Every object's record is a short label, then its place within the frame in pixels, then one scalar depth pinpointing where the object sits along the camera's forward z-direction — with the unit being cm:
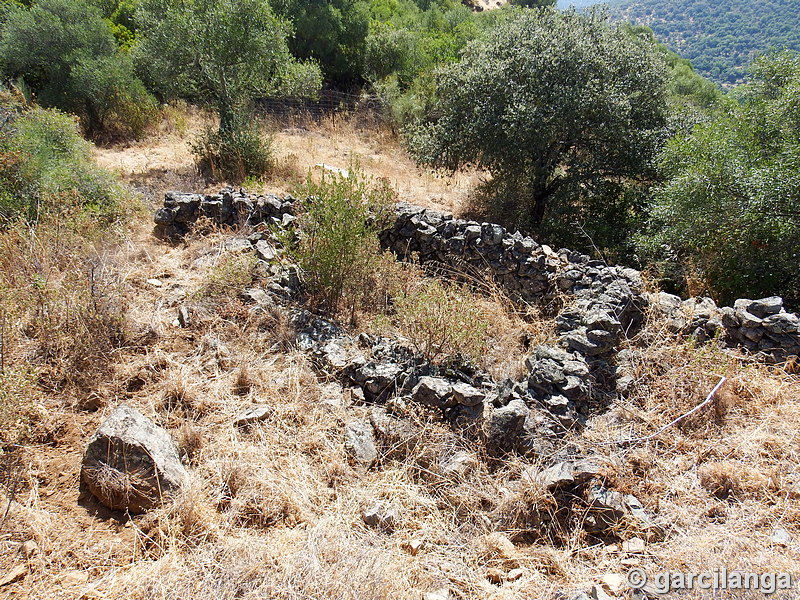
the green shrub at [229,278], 495
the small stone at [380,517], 290
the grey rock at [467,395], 361
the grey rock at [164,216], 664
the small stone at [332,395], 376
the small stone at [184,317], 450
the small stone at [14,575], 228
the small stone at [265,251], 565
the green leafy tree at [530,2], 3951
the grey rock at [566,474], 307
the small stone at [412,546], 279
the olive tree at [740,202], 483
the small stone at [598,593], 250
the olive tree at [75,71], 1108
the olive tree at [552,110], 732
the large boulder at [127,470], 274
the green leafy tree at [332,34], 1731
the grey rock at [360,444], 334
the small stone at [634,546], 278
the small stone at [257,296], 482
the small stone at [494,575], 272
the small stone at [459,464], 329
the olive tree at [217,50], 884
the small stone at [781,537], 268
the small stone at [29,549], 241
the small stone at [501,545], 282
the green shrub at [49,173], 577
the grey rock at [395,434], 343
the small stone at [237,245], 593
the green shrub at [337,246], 486
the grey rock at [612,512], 292
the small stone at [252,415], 350
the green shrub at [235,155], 895
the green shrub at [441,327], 414
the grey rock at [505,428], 346
